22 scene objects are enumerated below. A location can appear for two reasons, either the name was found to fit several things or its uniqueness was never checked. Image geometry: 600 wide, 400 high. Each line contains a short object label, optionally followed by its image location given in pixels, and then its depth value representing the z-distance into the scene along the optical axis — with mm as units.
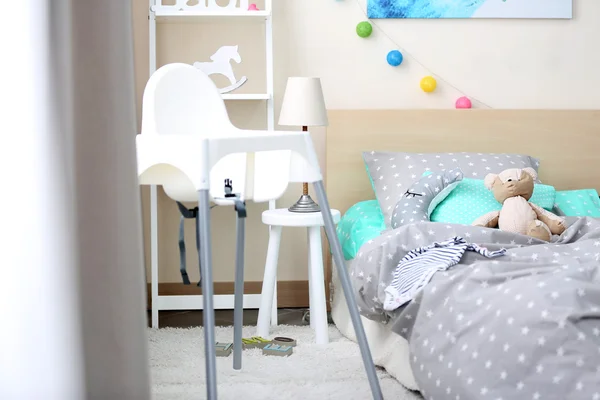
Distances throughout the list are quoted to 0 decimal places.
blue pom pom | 3162
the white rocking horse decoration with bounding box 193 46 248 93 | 2993
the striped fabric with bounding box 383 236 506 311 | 1891
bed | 1431
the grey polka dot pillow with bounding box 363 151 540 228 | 2793
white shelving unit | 2932
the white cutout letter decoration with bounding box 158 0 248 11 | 2938
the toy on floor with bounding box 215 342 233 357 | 2455
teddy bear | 2332
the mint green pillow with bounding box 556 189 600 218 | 2748
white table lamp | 2771
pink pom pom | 3203
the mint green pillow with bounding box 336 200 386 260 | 2664
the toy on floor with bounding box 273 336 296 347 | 2584
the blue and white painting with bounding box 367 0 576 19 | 3176
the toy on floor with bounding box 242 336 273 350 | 2551
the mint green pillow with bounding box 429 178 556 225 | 2547
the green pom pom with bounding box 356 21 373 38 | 3150
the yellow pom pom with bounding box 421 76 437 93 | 3184
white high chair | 1465
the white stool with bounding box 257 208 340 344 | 2627
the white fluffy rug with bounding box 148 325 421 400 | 2062
